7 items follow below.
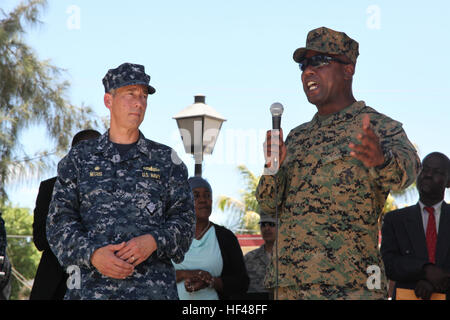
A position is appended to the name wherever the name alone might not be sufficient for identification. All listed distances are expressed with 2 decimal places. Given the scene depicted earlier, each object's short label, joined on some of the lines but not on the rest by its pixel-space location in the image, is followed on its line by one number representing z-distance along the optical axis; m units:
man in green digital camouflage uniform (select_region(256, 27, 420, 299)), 3.75
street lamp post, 8.96
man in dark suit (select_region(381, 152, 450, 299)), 5.24
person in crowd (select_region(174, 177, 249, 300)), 5.95
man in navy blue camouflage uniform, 3.59
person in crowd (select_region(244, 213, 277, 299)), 7.29
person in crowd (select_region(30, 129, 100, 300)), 4.88
